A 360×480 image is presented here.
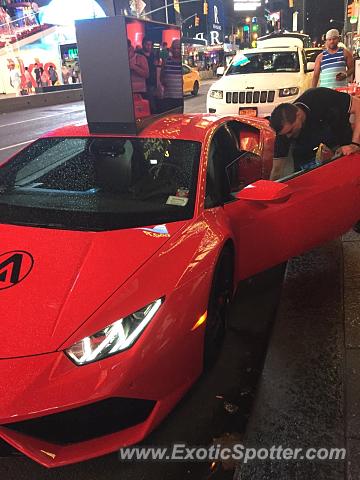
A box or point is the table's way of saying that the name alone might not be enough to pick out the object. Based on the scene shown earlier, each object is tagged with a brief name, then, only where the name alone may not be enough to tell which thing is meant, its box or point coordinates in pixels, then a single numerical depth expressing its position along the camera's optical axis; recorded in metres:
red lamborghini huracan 1.80
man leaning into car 4.05
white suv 9.12
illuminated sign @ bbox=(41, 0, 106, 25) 25.92
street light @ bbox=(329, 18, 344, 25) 67.62
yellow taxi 20.92
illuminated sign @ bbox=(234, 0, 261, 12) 69.25
